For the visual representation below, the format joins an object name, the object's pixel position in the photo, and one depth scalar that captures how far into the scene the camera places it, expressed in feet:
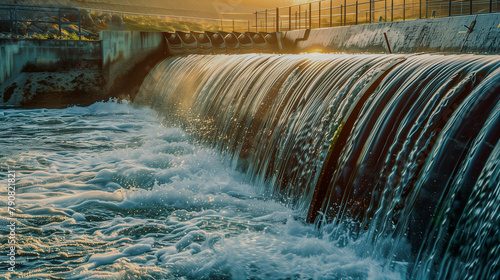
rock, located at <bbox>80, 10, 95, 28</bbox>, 126.72
